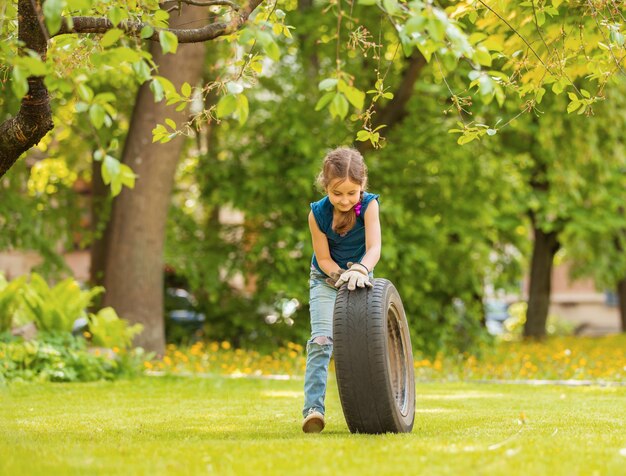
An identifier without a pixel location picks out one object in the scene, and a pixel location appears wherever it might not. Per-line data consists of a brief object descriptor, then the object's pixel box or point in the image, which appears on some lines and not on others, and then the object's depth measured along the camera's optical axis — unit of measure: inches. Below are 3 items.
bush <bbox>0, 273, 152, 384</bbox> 400.8
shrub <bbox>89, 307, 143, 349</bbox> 444.1
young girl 231.9
